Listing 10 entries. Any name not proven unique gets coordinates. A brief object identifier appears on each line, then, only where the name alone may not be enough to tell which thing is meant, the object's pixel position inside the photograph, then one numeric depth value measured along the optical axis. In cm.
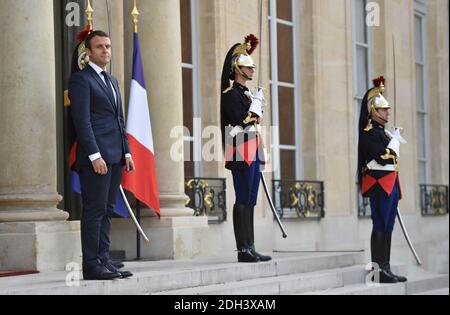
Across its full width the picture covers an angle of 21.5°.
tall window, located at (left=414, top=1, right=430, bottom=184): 2028
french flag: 1103
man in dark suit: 852
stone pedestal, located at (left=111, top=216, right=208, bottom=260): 1166
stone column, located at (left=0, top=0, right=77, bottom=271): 970
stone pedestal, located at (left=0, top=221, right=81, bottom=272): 956
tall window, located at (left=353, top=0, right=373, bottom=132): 1766
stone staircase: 845
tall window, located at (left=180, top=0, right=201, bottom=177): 1380
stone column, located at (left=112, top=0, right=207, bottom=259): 1186
